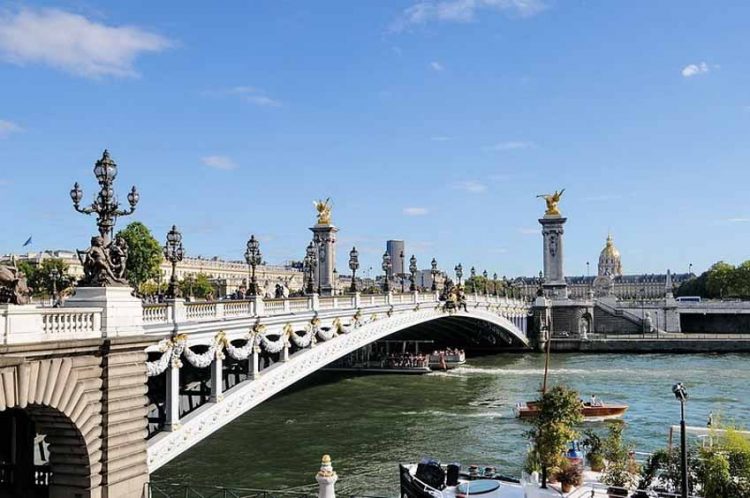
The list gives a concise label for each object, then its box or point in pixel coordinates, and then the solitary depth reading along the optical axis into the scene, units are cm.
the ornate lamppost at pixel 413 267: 4975
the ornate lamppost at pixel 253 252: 2704
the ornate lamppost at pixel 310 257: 3849
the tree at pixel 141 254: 6944
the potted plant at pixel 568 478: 1712
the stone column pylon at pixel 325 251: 7744
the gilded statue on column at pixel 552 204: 9862
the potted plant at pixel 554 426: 1730
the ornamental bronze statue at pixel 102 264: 1568
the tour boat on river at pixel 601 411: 3584
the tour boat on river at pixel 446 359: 5932
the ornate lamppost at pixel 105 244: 1570
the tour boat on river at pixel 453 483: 1789
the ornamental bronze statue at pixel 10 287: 1445
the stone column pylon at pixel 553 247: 9712
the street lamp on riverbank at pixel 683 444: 1325
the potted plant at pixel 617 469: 1641
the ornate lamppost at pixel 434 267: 5638
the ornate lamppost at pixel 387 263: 4592
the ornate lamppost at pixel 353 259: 4019
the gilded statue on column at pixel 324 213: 7882
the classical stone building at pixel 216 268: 10794
